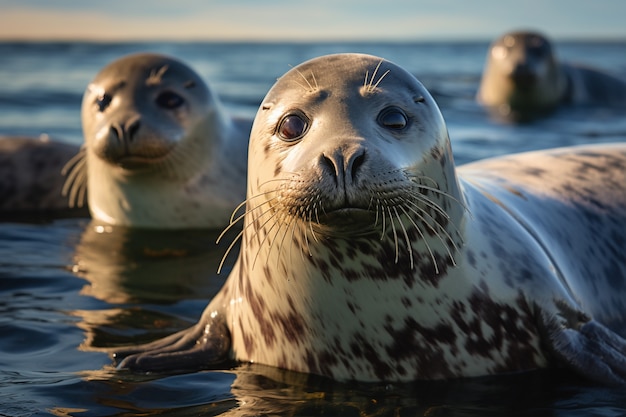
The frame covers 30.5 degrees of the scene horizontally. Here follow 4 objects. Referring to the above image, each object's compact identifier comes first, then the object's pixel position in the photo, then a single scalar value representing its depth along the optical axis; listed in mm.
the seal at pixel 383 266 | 3520
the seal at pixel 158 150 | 6578
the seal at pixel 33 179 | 7910
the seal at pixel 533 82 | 15531
